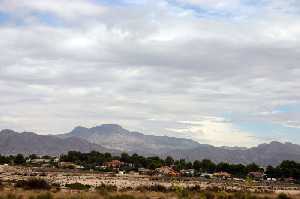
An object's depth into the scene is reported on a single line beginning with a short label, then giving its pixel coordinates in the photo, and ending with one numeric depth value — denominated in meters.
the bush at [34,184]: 56.25
